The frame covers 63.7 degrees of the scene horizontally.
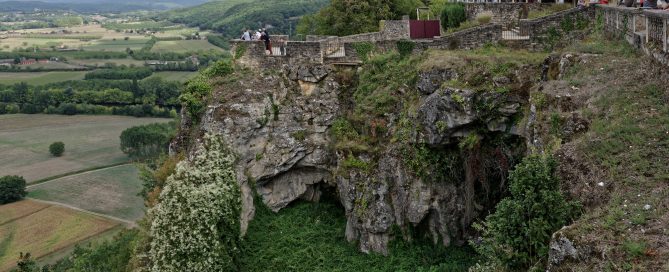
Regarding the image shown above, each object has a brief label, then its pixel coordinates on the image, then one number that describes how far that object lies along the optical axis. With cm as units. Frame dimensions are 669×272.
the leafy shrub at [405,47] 2262
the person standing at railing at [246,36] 2623
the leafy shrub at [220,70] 2519
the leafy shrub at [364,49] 2398
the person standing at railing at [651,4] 1460
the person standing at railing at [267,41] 2544
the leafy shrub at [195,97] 2344
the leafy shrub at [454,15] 2714
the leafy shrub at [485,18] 2516
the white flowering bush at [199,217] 1981
